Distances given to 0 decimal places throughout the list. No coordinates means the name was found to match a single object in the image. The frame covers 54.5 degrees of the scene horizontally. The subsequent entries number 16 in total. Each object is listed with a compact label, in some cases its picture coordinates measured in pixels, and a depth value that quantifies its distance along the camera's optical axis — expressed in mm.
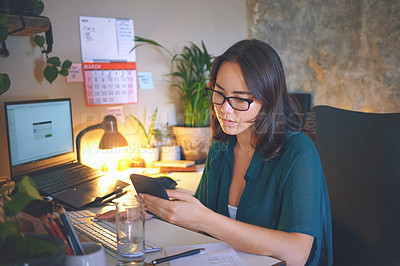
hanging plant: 1840
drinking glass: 1046
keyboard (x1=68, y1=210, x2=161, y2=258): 1131
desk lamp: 2031
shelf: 1605
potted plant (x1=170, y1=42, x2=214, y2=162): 2332
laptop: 1590
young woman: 1122
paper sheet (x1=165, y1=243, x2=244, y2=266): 1023
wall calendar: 2127
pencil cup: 817
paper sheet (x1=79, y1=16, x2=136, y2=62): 2094
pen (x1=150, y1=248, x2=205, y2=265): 1016
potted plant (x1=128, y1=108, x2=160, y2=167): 2291
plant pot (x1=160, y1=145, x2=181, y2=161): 2309
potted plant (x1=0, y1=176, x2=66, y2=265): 670
